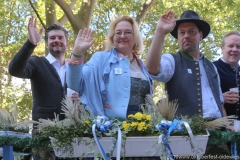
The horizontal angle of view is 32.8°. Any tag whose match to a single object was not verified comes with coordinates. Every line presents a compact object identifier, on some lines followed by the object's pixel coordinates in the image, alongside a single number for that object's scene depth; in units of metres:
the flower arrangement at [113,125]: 2.27
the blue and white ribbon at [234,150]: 2.56
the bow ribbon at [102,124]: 2.25
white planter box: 2.26
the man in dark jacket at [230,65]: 3.66
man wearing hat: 3.02
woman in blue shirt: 2.73
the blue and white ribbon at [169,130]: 2.21
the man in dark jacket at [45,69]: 3.30
